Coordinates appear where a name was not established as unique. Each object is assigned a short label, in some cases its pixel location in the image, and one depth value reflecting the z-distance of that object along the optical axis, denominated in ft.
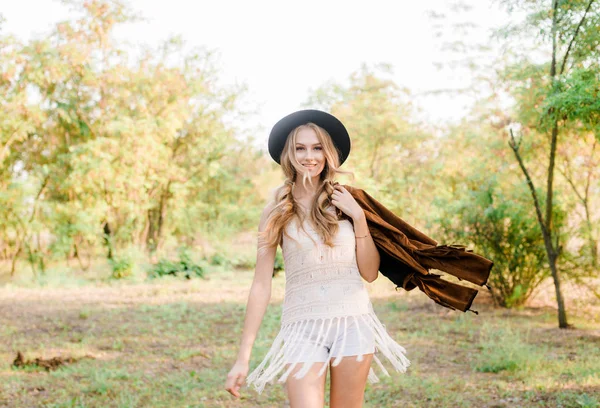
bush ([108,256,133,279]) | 55.47
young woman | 8.68
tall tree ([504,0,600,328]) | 17.53
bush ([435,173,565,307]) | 33.55
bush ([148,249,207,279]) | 57.67
